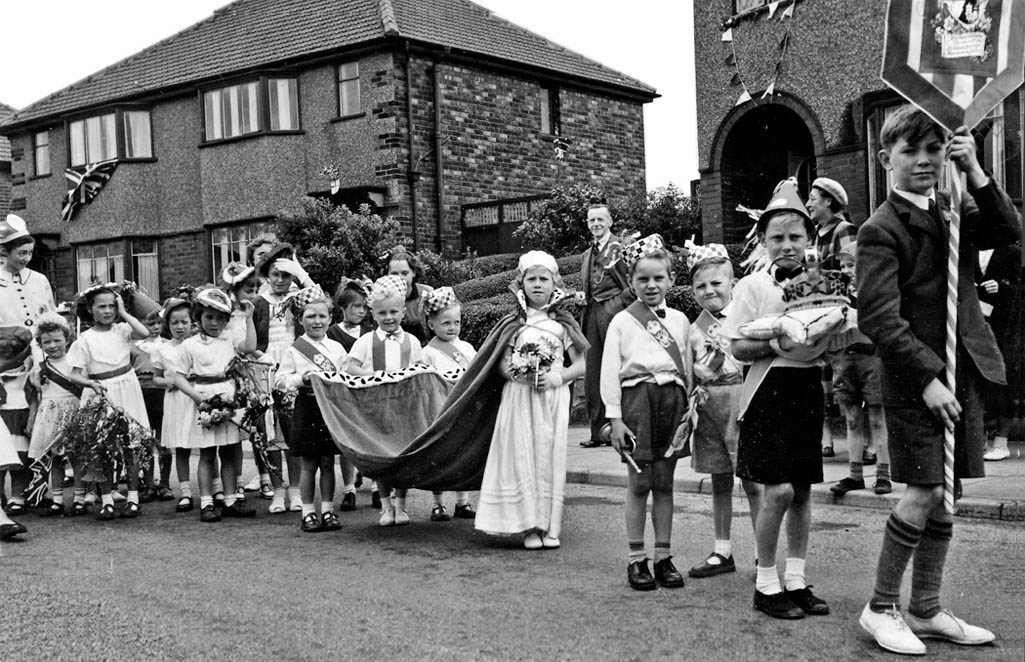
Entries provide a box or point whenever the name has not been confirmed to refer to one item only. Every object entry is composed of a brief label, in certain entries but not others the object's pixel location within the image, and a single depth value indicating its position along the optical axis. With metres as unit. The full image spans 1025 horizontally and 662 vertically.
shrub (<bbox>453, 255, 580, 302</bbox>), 19.66
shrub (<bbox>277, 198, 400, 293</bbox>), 21.58
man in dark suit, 11.65
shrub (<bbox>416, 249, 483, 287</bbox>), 21.72
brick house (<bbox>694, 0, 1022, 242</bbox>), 15.23
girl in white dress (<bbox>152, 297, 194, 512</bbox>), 9.52
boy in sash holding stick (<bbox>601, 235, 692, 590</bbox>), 6.18
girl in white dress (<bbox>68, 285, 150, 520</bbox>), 9.68
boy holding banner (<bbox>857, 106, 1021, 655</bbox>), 4.63
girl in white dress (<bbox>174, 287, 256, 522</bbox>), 9.34
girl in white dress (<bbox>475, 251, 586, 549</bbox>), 7.45
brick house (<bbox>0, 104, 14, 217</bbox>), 39.97
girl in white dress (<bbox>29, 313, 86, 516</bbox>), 9.73
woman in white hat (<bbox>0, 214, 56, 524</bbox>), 9.88
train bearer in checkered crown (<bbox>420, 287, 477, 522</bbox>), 8.46
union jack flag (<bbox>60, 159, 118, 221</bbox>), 31.02
